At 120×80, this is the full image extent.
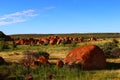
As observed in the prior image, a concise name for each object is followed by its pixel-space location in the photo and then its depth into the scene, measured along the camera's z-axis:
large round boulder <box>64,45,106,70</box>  15.63
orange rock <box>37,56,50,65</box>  15.53
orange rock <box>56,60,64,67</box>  15.36
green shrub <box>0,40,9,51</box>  30.89
